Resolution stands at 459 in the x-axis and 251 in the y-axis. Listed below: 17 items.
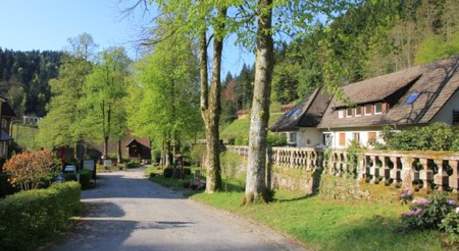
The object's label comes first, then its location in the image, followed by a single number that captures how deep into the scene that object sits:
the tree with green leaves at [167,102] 43.16
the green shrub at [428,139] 14.09
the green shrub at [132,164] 73.54
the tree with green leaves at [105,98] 61.59
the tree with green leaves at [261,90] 14.48
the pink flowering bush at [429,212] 8.45
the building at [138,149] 95.75
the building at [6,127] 50.36
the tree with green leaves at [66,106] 60.41
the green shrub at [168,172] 44.02
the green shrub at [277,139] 46.44
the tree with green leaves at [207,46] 15.21
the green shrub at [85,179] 33.60
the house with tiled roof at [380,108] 32.00
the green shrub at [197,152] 47.22
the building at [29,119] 109.29
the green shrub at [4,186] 21.47
